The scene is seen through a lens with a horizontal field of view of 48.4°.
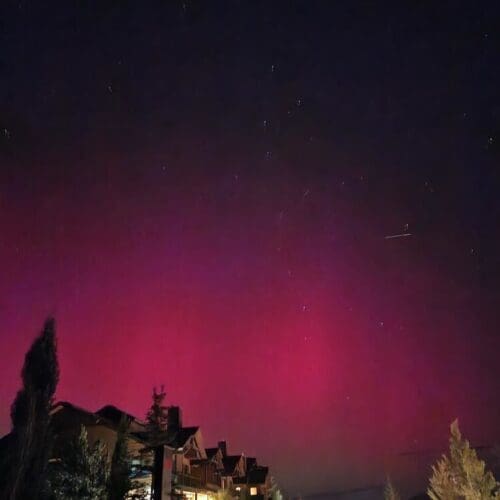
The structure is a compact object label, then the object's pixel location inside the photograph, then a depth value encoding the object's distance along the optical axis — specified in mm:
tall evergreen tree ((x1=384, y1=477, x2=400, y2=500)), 73431
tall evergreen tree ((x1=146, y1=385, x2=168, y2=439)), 38500
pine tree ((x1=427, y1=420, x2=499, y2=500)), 37188
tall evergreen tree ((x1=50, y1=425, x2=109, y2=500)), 26828
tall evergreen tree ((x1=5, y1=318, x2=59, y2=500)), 18906
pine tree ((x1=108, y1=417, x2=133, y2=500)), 28295
